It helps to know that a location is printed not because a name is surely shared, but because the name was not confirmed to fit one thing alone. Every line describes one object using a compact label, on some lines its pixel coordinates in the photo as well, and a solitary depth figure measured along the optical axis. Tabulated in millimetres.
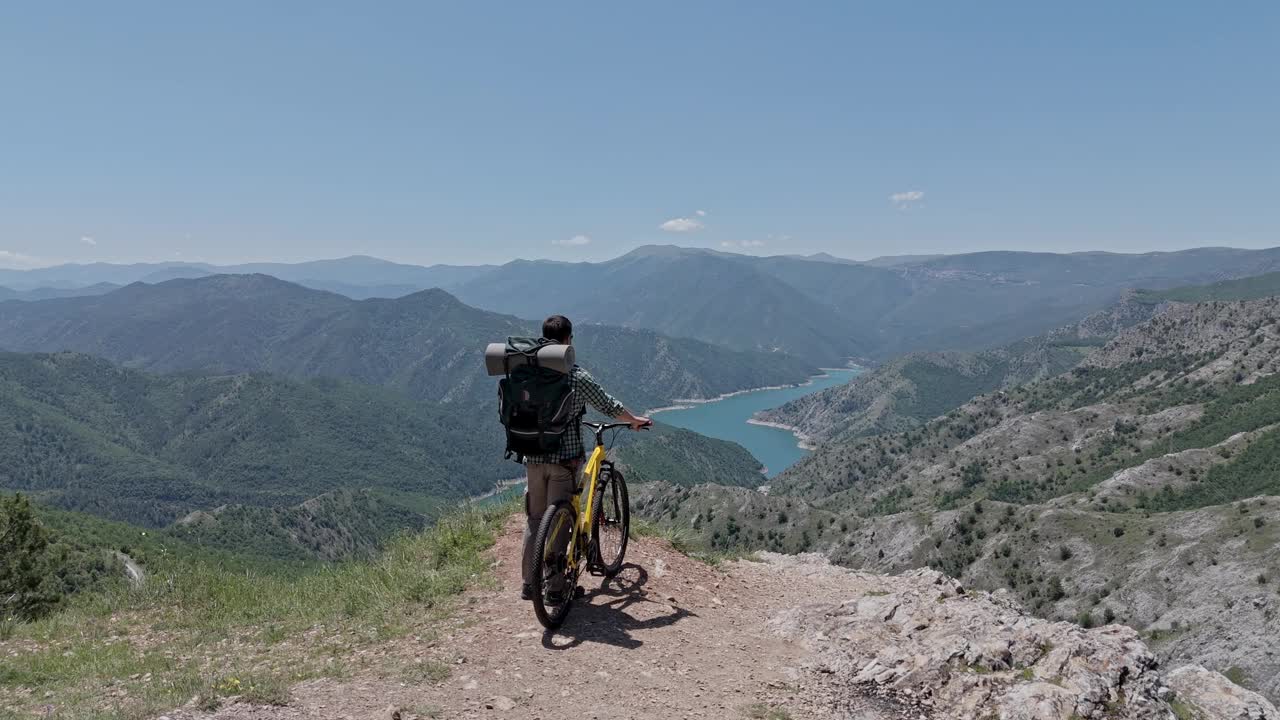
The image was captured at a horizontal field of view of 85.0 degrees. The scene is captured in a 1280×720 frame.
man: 7781
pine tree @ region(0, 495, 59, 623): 18320
